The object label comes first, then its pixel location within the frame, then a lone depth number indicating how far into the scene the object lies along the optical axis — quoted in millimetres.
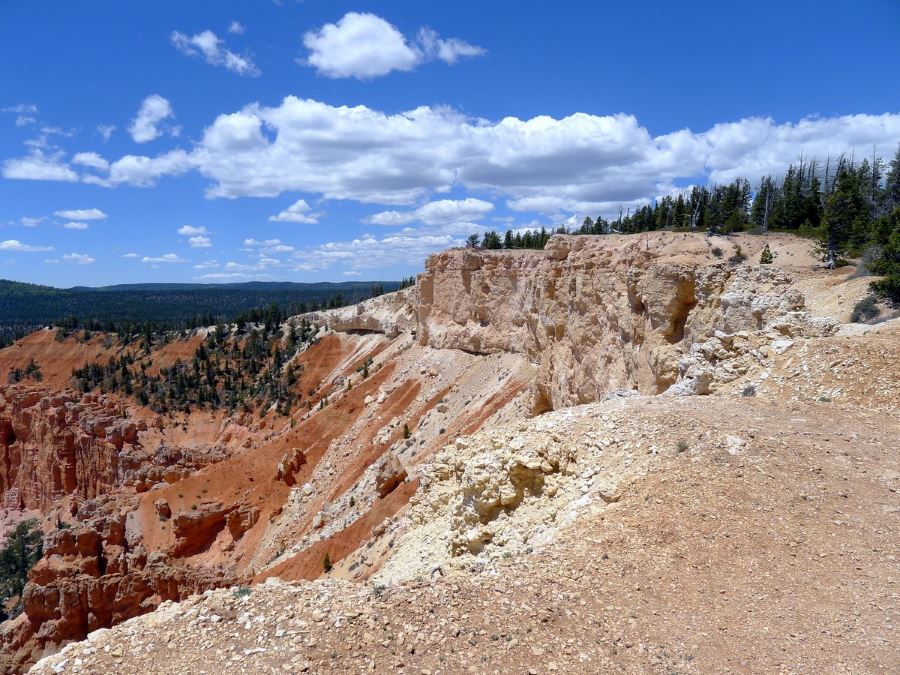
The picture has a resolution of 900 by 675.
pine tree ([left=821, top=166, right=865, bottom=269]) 25531
